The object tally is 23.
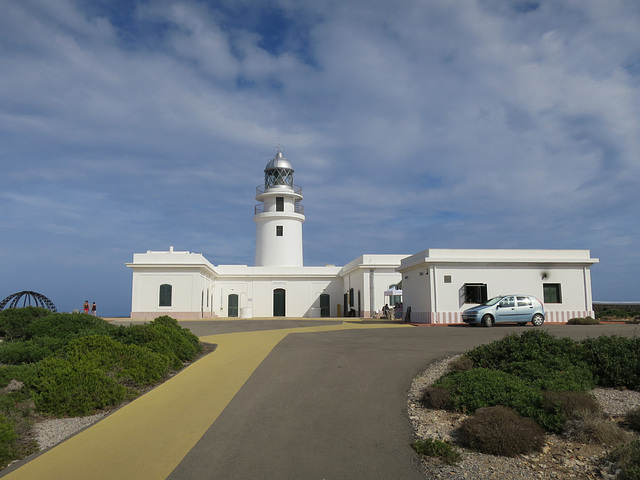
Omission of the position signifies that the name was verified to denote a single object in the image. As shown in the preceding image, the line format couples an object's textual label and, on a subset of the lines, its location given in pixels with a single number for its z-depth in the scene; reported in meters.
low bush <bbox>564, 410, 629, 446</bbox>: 5.46
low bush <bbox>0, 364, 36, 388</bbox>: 8.37
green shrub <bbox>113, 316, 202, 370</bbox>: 10.88
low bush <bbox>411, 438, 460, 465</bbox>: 5.21
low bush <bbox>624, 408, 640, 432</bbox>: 5.94
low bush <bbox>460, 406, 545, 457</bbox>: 5.34
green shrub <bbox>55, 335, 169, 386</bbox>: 8.54
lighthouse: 38.50
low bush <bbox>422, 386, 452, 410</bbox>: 7.13
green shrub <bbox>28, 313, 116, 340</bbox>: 12.84
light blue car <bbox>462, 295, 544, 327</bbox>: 21.38
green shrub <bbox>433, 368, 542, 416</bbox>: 6.49
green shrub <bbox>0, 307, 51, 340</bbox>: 14.74
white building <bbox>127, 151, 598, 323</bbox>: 24.64
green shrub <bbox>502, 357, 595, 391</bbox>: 7.15
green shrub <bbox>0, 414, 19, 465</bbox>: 5.36
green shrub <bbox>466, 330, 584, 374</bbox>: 8.88
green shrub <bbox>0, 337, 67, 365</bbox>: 10.65
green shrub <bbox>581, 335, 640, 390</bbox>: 8.02
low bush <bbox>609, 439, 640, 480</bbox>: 4.26
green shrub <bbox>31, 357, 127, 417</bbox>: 7.43
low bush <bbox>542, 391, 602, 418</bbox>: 6.05
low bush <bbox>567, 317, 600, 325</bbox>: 22.86
